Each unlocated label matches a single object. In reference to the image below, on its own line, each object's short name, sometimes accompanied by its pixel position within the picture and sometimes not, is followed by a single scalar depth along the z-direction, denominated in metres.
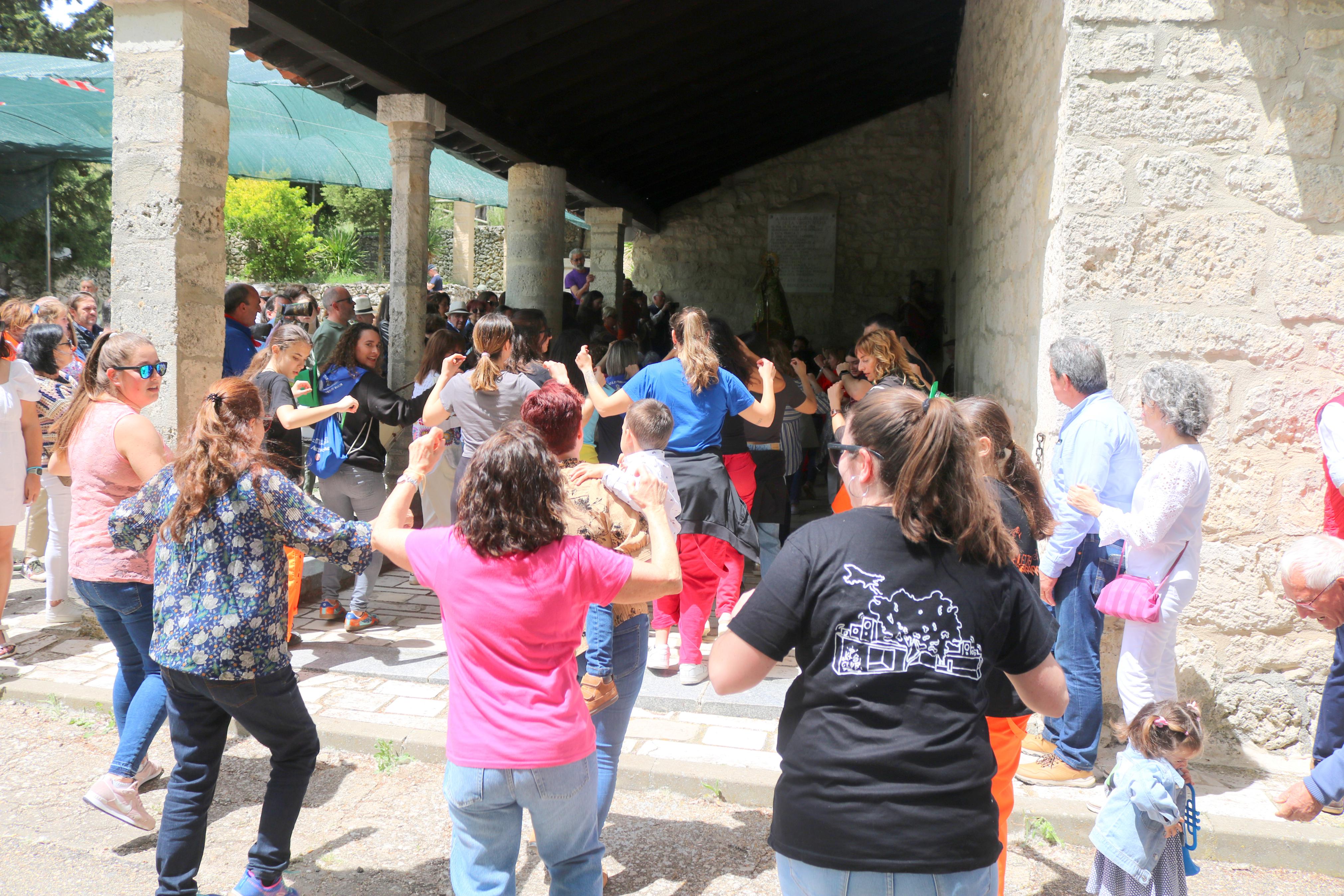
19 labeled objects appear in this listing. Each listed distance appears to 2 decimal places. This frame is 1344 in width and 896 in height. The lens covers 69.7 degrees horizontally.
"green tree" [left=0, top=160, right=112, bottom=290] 15.91
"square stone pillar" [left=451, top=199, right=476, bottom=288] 28.20
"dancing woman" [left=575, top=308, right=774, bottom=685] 4.07
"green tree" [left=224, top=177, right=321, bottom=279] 24.22
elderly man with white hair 1.99
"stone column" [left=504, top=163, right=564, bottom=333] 9.03
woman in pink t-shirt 1.94
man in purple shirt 13.06
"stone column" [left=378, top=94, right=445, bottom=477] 7.34
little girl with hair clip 2.26
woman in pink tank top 2.93
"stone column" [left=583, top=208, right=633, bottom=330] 12.71
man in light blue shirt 3.25
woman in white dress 4.47
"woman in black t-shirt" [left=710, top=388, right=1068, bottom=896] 1.54
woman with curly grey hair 3.02
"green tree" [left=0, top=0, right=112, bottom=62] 19.31
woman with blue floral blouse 2.38
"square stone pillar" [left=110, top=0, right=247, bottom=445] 4.42
